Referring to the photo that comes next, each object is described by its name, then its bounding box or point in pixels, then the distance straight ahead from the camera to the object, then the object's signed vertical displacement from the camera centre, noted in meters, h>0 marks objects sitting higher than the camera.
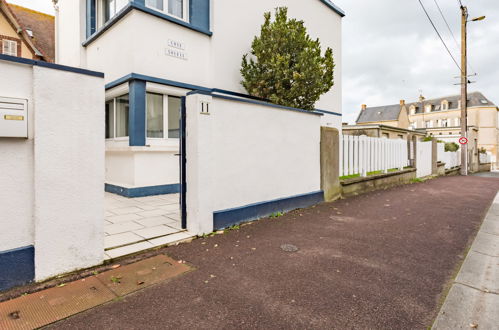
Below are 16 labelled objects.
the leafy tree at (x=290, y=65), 8.09 +2.90
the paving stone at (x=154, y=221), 4.68 -1.11
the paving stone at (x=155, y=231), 4.11 -1.13
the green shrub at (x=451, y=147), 21.30 +0.99
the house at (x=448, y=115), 49.50 +8.56
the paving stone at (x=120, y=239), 3.66 -1.14
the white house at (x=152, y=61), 7.34 +3.01
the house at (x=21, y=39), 17.34 +8.07
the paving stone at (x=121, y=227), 4.23 -1.12
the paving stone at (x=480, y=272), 2.76 -1.27
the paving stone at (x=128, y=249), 3.35 -1.17
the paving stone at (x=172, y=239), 3.81 -1.16
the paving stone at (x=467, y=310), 2.11 -1.28
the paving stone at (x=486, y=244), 3.73 -1.26
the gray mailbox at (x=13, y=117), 2.48 +0.40
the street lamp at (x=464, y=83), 18.25 +5.21
